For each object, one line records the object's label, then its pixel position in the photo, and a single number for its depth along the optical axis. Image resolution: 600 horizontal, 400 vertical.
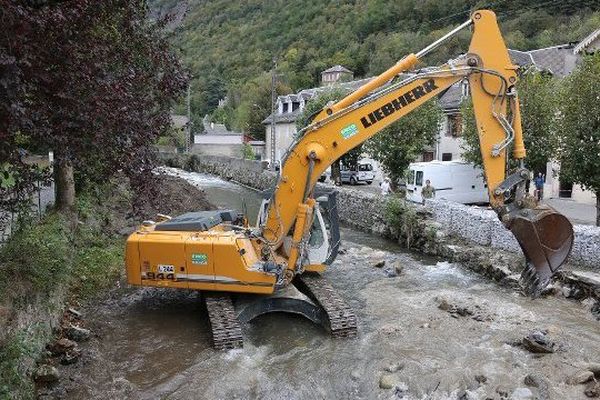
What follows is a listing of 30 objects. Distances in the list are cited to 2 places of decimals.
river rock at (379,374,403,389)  7.86
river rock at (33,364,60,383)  7.21
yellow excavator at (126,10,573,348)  8.30
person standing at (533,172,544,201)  23.01
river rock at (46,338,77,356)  8.25
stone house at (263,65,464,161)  31.77
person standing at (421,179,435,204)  22.02
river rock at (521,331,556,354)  8.77
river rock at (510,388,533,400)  7.46
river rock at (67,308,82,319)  9.93
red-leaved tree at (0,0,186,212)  5.21
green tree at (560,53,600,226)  15.27
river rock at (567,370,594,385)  7.76
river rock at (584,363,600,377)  8.00
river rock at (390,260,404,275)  14.11
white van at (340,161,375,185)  33.09
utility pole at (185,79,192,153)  55.64
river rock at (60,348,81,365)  8.12
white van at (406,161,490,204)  23.64
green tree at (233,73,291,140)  62.69
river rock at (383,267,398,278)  13.84
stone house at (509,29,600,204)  24.38
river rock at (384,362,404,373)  8.34
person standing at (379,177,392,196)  24.99
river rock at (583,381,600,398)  7.41
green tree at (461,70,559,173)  19.00
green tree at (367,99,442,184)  24.89
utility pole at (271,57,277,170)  36.41
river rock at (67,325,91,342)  8.97
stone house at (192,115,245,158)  60.84
